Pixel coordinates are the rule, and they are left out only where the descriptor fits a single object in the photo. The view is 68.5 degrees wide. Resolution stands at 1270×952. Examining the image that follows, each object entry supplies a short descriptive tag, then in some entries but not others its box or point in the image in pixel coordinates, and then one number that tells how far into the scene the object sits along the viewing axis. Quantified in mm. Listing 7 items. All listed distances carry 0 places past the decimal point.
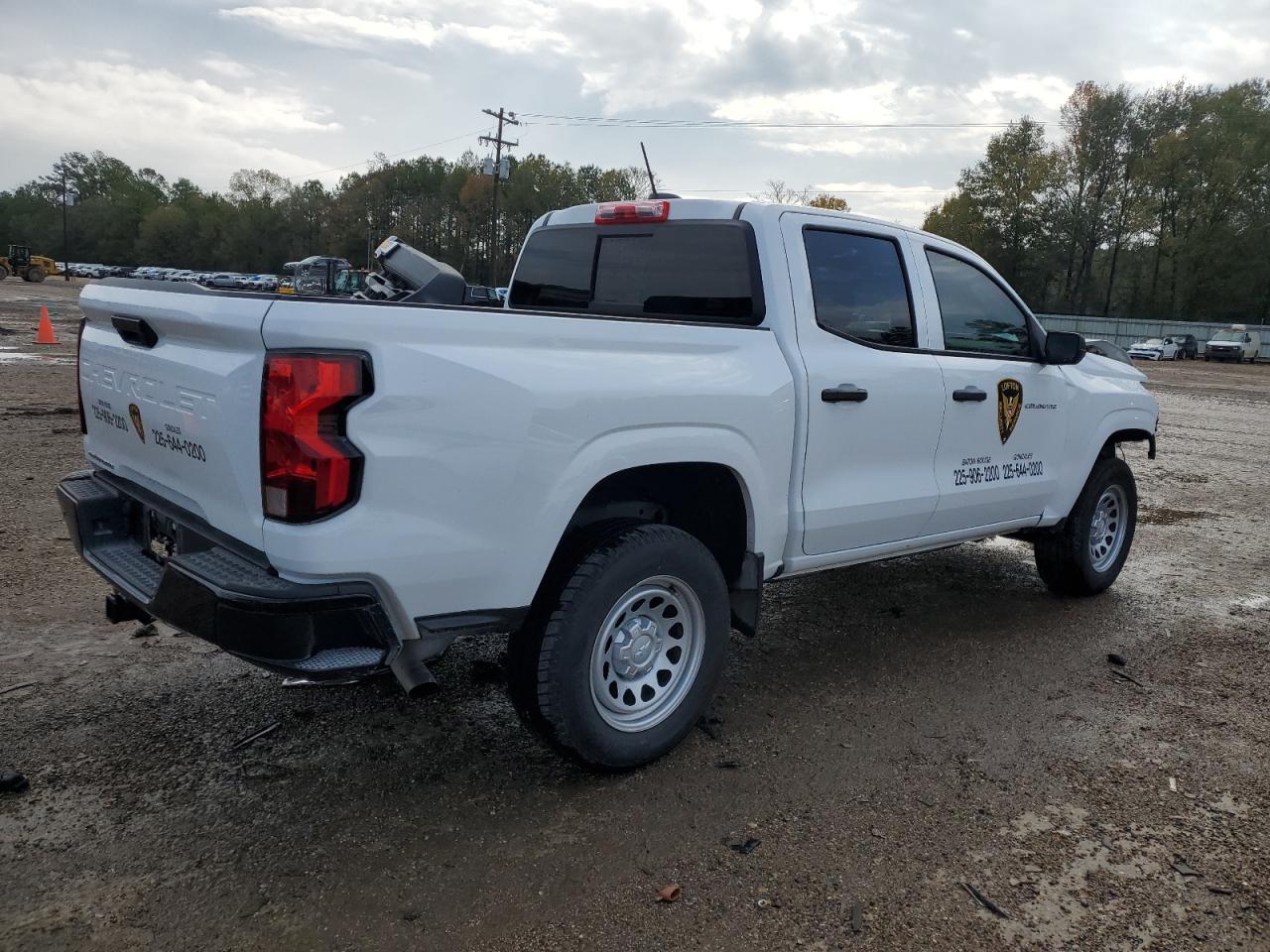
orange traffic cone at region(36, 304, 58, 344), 18594
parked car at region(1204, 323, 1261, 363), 44281
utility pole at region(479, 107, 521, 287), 52812
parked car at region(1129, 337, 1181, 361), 42312
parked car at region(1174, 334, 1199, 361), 45812
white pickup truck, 2395
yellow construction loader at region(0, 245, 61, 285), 55094
